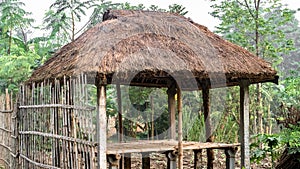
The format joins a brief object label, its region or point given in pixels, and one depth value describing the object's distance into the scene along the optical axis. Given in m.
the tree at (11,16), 11.66
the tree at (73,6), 11.04
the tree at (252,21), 8.92
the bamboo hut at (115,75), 4.57
